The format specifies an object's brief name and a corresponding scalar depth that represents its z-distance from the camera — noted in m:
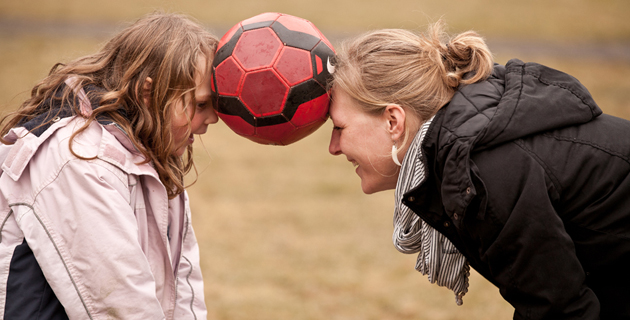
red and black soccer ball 3.98
